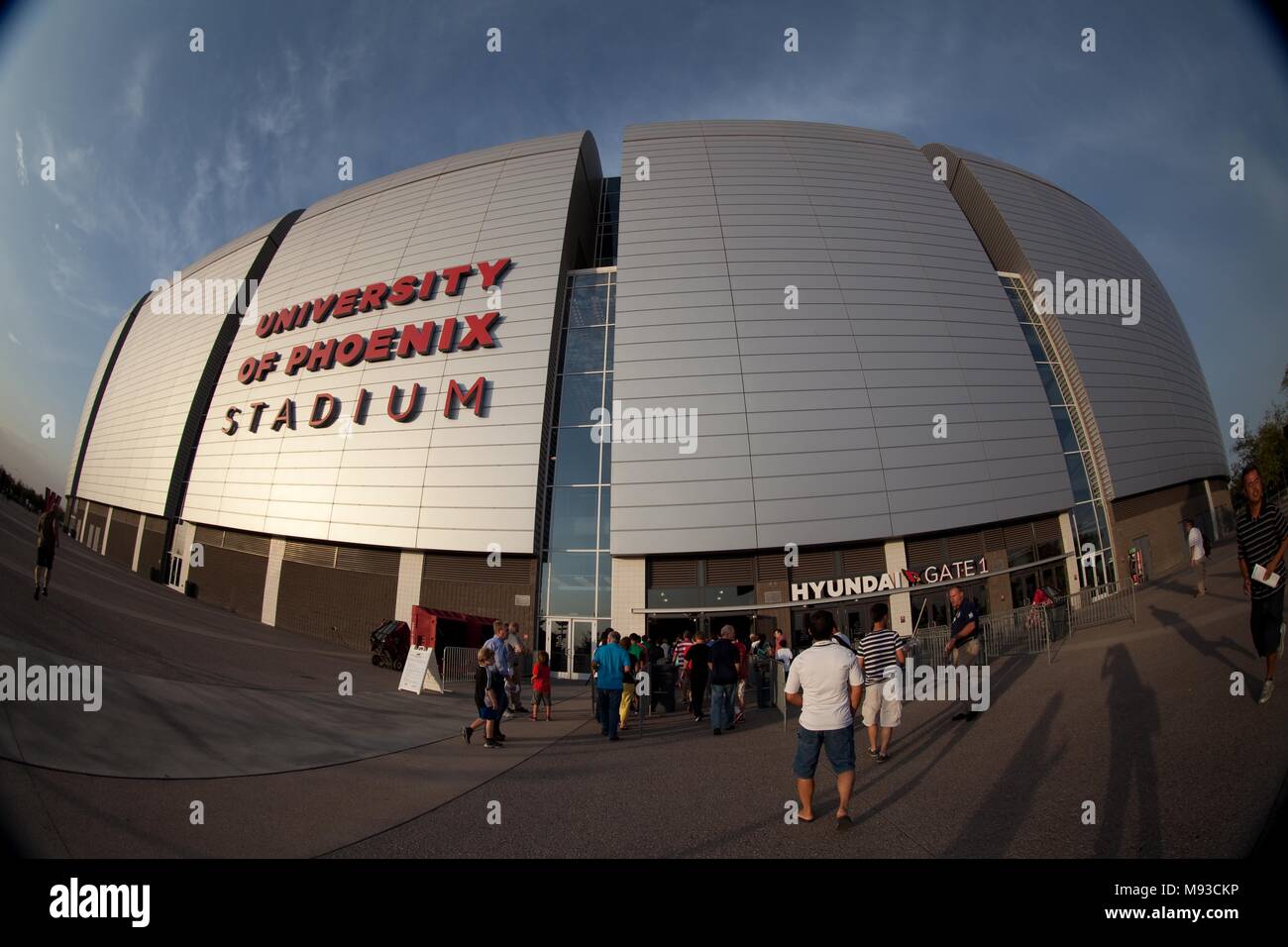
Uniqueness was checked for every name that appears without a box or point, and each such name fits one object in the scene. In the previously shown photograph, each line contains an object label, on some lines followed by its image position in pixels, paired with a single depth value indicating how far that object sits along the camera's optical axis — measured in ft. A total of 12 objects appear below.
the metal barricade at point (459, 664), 41.11
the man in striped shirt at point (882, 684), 18.07
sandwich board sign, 33.30
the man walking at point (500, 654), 23.95
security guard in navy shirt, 22.24
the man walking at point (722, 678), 24.52
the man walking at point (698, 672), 28.91
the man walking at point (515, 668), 27.99
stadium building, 51.31
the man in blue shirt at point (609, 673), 24.80
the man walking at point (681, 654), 38.55
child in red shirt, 28.96
